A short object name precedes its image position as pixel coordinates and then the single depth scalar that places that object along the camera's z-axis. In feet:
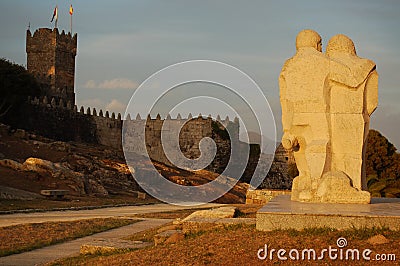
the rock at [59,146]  114.85
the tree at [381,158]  102.83
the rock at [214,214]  34.02
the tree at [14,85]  151.33
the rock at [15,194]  69.92
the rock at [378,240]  23.48
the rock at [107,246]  28.09
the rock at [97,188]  90.27
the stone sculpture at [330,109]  32.99
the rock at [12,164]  88.43
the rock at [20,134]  118.54
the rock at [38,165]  88.48
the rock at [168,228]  33.16
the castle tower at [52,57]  183.62
